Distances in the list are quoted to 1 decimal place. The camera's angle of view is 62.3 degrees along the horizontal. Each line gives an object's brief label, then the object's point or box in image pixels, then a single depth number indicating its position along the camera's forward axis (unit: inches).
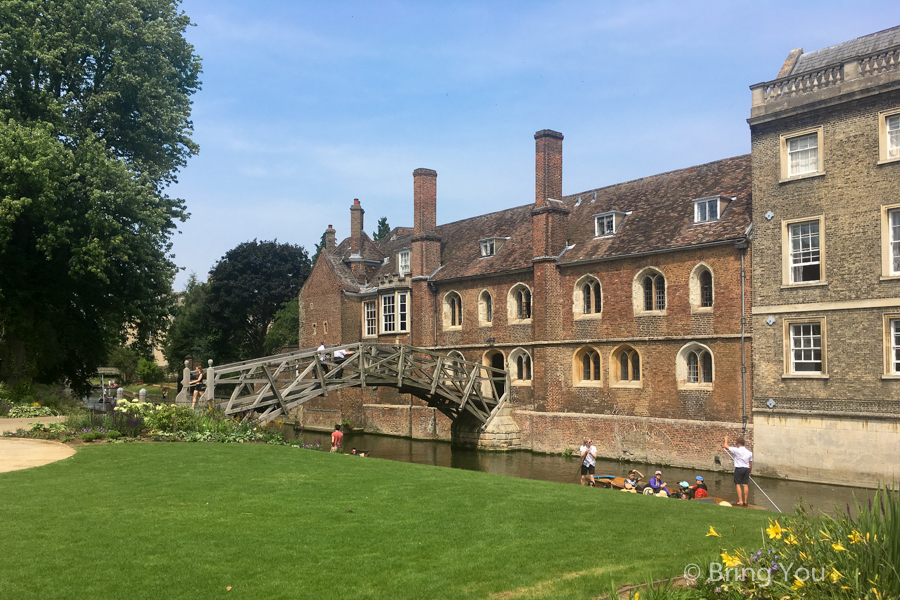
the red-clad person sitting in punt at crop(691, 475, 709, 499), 743.1
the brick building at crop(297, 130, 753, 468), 1034.1
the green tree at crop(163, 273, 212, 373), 2423.7
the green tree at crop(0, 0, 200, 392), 984.3
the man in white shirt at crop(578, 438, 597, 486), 874.8
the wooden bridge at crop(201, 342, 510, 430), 879.1
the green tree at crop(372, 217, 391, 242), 2974.9
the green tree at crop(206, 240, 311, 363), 2377.0
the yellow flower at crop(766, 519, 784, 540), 247.4
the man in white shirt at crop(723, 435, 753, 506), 741.9
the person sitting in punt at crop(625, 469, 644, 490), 754.2
